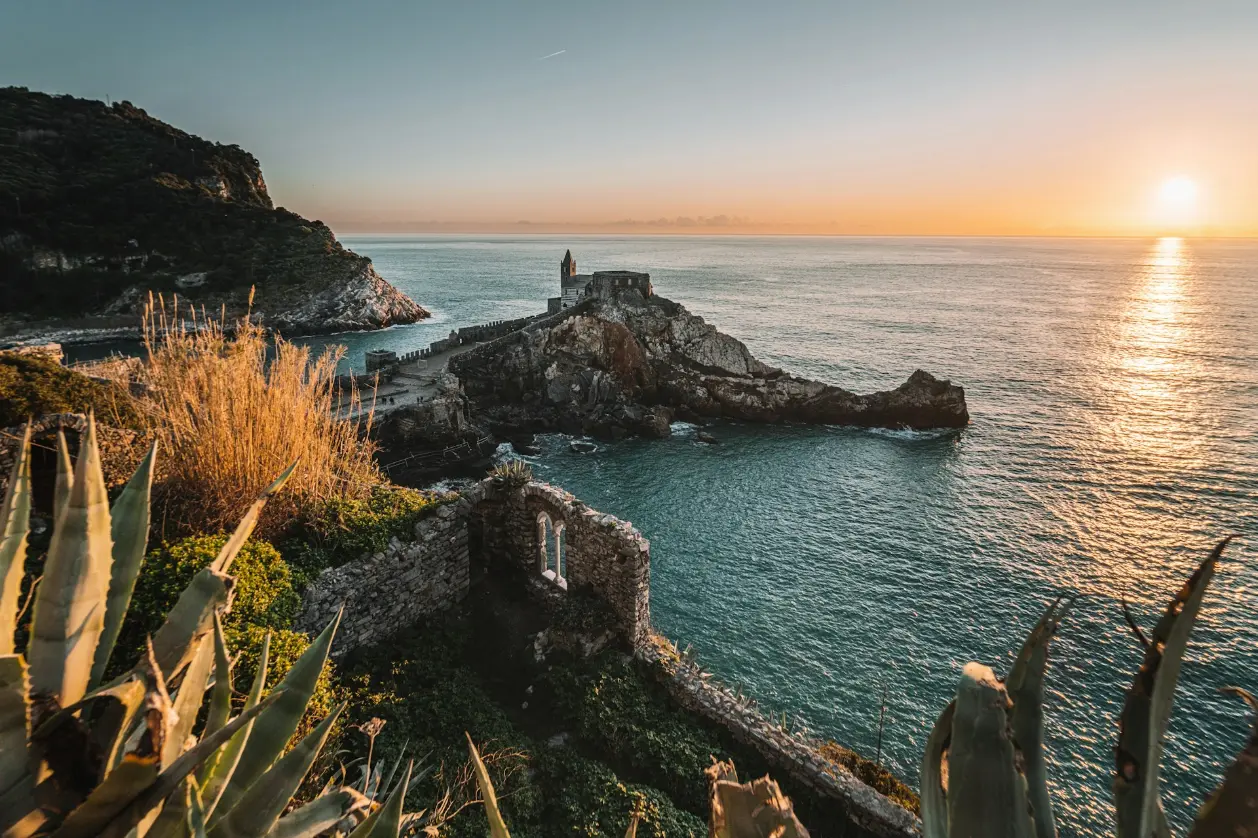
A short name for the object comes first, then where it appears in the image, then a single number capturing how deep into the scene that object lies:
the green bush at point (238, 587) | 6.12
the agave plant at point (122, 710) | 1.41
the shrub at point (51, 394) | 6.76
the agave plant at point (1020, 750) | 1.37
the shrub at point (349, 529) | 8.59
